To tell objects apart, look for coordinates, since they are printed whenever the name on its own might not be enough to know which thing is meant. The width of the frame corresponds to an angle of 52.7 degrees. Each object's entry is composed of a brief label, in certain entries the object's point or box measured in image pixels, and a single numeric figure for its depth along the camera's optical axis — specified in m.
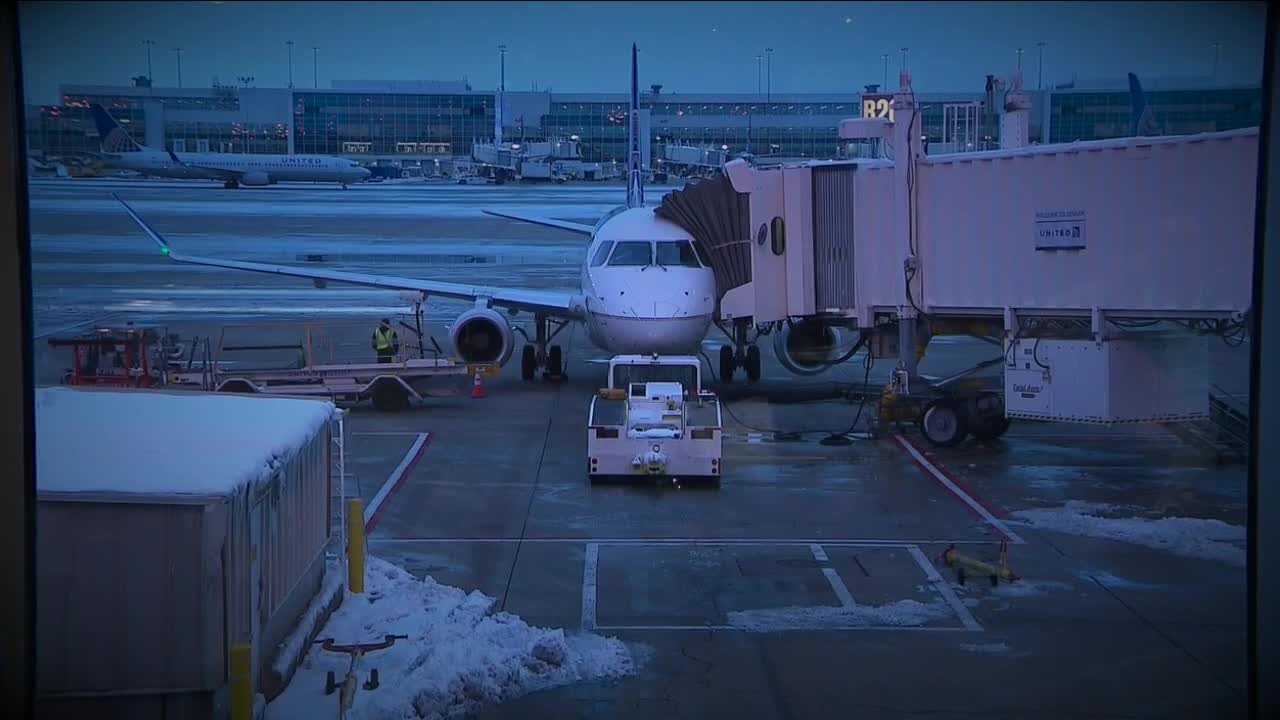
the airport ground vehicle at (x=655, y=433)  18.80
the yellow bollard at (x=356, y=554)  12.34
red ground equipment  23.72
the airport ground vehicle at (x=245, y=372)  24.11
